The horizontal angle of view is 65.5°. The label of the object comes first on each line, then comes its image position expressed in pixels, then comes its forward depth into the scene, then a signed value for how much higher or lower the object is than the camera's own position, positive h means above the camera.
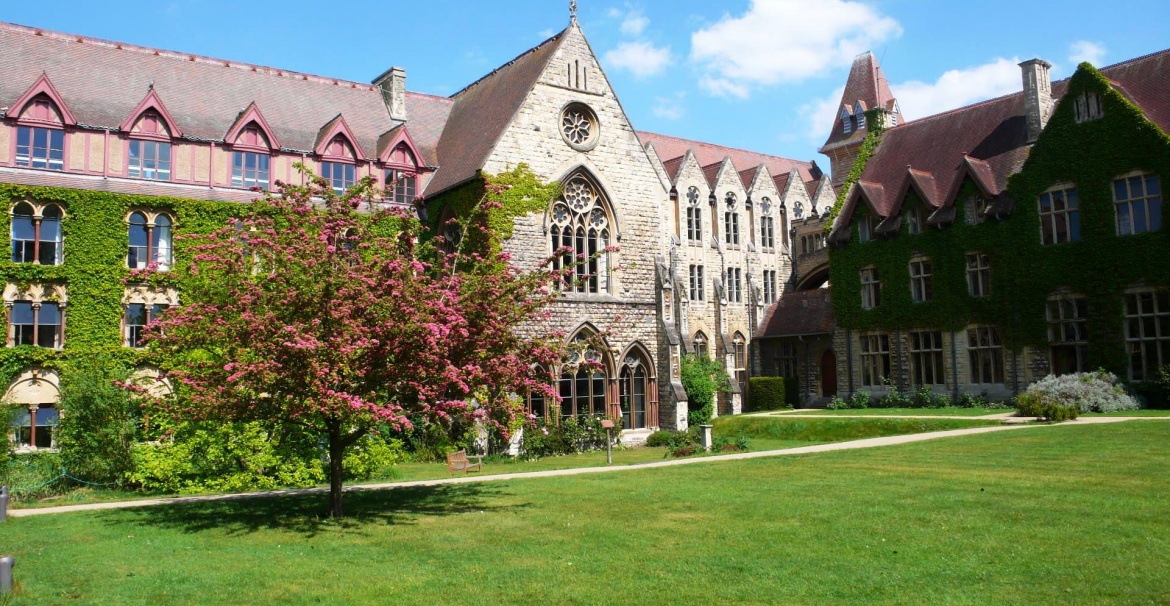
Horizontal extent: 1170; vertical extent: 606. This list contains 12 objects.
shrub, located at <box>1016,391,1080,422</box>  25.11 -0.98
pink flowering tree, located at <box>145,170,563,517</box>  13.39 +0.92
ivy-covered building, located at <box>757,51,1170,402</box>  31.97 +5.16
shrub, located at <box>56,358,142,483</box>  21.61 -0.75
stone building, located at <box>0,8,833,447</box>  27.77 +7.91
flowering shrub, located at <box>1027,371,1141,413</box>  29.44 -0.64
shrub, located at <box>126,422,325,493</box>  20.70 -1.56
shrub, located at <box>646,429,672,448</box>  30.89 -1.90
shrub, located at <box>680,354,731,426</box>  39.25 -0.22
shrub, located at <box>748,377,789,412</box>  45.16 -0.63
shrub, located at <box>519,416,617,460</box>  29.09 -1.70
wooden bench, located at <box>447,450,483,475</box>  22.84 -1.85
